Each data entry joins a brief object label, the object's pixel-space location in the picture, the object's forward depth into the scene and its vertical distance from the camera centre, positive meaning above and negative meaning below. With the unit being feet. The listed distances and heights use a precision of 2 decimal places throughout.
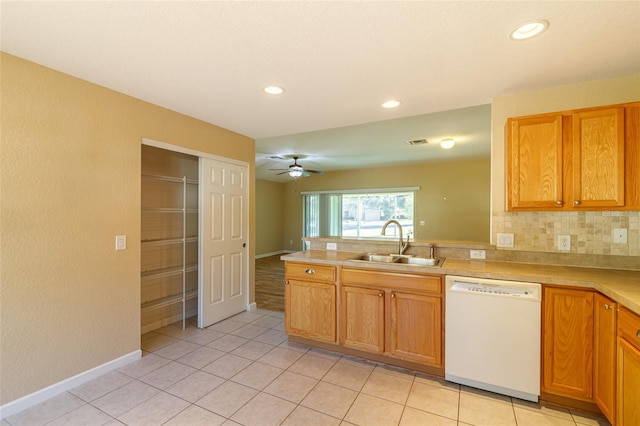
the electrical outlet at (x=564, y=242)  7.76 -0.80
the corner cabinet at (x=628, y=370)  4.79 -2.72
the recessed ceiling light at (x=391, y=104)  8.84 +3.39
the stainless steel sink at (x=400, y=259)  8.81 -1.48
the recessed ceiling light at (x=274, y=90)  7.93 +3.42
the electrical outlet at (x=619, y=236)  7.32 -0.60
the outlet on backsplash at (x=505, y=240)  8.34 -0.80
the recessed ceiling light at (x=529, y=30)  5.19 +3.38
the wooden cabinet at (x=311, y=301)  8.93 -2.82
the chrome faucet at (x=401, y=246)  9.54 -1.11
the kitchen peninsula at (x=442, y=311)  5.54 -2.45
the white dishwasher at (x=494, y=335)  6.52 -2.89
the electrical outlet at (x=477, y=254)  8.57 -1.24
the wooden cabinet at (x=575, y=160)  6.72 +1.30
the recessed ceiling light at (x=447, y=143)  15.49 +3.74
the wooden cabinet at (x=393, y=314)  7.57 -2.83
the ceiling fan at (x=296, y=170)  18.89 +2.77
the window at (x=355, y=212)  25.08 +0.04
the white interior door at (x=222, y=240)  11.05 -1.12
